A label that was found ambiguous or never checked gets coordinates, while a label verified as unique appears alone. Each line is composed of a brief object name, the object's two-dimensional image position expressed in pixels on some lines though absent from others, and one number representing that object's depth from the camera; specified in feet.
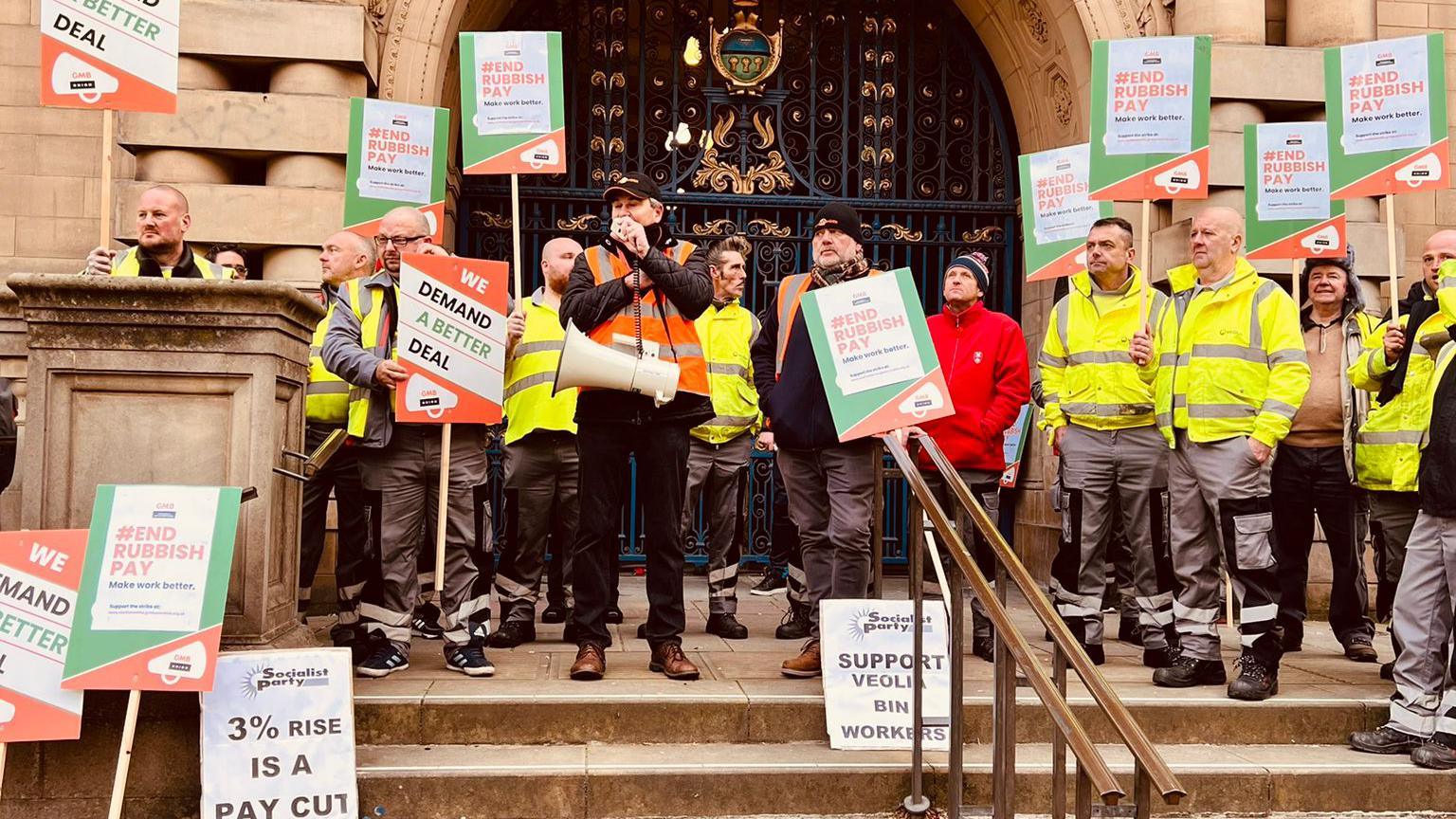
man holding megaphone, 18.10
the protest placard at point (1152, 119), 21.90
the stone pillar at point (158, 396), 15.51
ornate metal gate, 33.81
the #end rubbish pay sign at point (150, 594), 14.26
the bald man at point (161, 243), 18.43
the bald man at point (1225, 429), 18.79
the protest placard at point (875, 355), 18.06
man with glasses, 18.94
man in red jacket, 21.79
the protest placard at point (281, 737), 14.48
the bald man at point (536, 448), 21.54
